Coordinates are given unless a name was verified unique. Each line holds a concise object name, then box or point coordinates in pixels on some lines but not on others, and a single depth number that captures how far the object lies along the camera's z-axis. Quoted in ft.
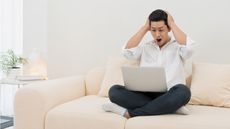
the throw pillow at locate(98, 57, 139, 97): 8.78
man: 6.68
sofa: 6.34
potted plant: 10.39
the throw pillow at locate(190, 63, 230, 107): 7.68
